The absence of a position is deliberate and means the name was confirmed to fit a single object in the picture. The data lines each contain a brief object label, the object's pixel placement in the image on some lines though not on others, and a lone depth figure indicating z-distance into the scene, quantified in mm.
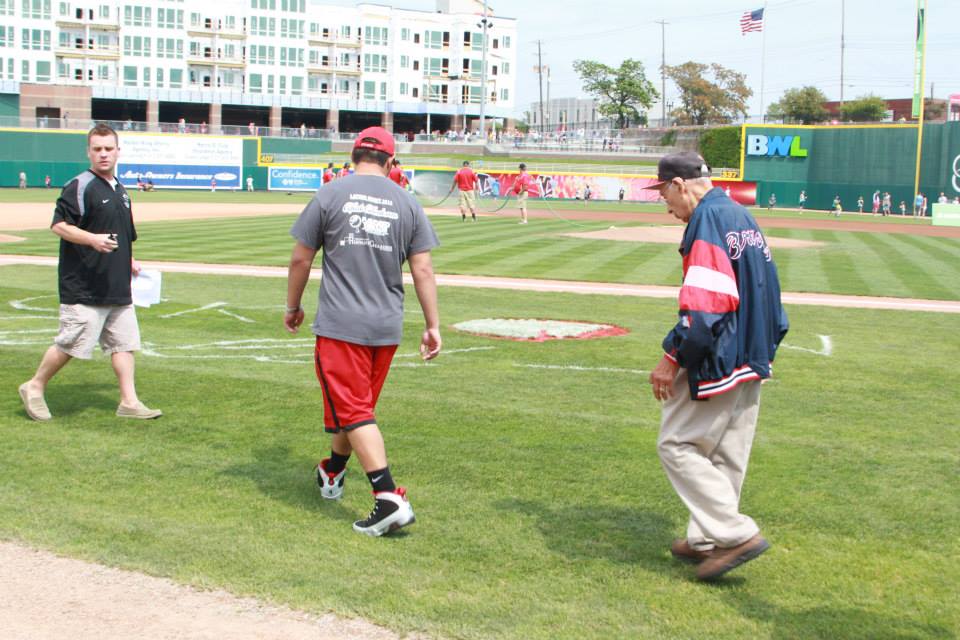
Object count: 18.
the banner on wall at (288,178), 66312
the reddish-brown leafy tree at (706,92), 107000
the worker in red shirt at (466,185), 33000
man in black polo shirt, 7176
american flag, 66188
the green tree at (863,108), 89812
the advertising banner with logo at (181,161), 64062
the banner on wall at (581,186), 63094
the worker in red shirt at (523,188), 34000
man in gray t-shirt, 5246
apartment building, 91938
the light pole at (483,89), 64619
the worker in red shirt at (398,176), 25906
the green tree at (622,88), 104375
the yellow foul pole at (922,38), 52531
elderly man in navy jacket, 4570
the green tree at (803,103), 95562
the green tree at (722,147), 69250
